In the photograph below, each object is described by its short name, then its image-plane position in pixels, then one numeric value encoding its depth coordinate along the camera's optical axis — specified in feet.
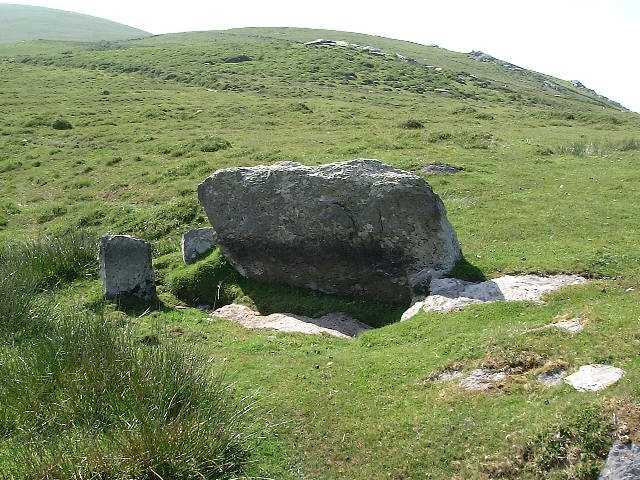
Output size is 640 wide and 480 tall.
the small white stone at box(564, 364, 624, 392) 30.40
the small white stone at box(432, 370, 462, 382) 36.52
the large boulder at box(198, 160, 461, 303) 57.06
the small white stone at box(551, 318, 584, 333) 37.84
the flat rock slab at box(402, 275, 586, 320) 49.37
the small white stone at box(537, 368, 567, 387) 32.73
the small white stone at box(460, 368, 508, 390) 34.50
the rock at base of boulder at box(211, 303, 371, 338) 51.99
